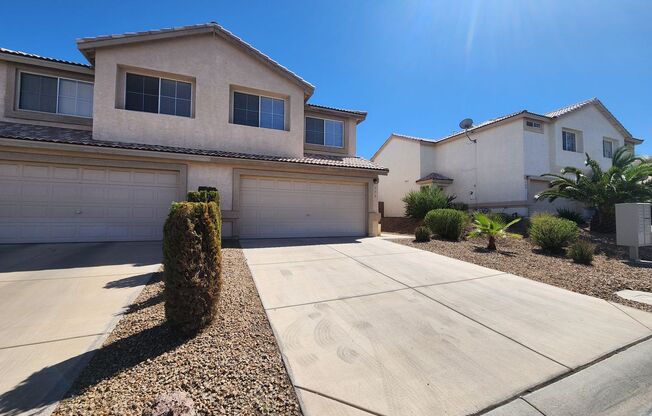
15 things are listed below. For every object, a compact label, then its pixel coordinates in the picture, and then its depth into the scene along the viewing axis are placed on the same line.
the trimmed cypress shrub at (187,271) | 3.12
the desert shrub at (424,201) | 15.96
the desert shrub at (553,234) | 8.91
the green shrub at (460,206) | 18.27
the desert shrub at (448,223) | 11.30
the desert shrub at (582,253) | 7.60
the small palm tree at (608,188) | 12.17
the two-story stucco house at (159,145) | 8.76
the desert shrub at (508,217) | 15.42
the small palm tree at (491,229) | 9.27
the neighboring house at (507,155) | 16.91
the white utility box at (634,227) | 8.01
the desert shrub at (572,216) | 15.00
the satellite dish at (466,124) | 20.08
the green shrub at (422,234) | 10.79
